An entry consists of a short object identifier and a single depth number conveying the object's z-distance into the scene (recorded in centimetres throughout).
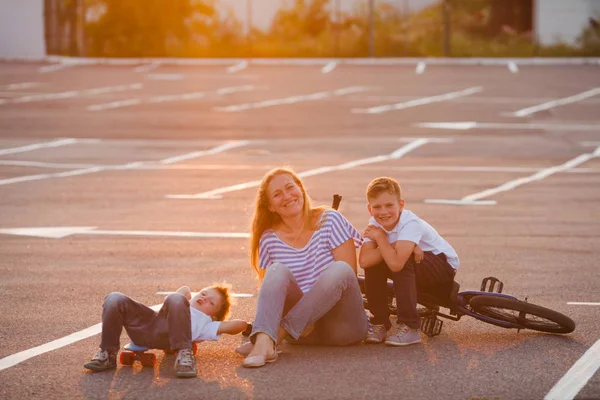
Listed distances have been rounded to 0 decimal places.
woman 742
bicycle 779
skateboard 724
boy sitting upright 770
